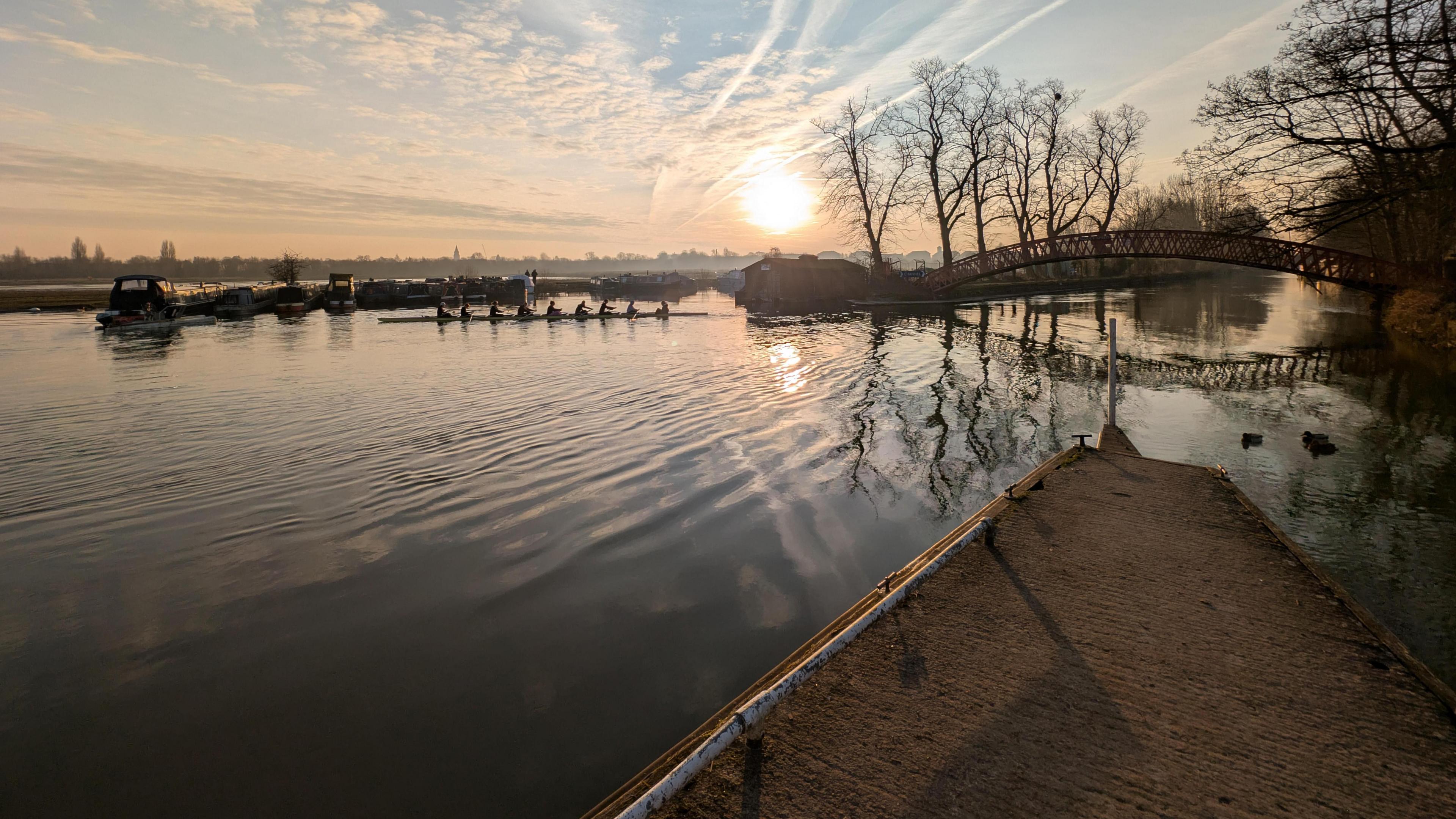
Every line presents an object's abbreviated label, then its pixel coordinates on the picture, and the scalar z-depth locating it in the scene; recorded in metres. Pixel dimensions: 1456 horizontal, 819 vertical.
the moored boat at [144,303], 38.12
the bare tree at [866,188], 63.09
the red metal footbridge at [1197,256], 32.41
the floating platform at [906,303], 53.94
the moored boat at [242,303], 49.84
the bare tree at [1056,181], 68.69
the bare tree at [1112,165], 71.44
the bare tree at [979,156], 61.47
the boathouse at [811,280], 60.28
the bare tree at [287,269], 73.25
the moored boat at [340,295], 57.19
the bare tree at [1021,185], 66.94
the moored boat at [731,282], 102.88
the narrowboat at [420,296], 65.69
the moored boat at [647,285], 97.56
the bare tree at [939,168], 60.56
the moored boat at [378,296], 64.19
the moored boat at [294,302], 52.97
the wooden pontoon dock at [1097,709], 3.09
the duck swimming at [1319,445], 11.06
